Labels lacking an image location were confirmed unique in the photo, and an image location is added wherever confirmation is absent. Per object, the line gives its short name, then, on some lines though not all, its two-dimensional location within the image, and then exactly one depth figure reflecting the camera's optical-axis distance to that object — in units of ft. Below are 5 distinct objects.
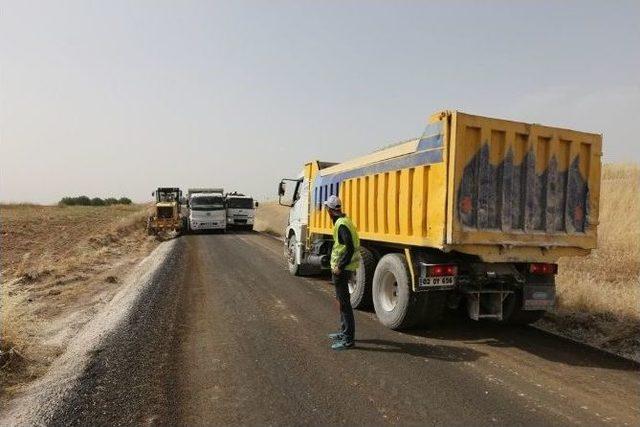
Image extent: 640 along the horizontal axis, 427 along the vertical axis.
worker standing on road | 19.63
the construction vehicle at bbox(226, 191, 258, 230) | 98.48
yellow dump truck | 19.43
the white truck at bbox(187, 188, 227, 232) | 87.10
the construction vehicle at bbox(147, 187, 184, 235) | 82.53
